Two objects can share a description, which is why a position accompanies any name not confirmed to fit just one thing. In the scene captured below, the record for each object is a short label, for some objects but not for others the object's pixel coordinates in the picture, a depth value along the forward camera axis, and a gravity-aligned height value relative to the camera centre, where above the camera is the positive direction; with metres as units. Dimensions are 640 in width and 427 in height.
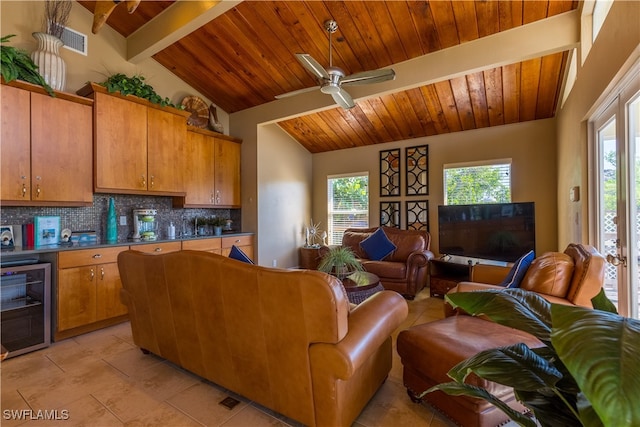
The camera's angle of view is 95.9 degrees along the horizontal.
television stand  3.98 -0.89
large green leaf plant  0.42 -0.26
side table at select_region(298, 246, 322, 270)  5.36 -0.79
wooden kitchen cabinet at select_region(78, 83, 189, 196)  3.24 +0.90
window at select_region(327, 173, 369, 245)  5.62 +0.22
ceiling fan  2.50 +1.26
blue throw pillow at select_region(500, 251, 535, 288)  2.12 -0.45
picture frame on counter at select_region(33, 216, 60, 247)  2.96 -0.12
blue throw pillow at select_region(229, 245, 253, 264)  2.08 -0.28
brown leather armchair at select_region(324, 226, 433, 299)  4.06 -0.72
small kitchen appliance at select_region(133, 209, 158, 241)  3.77 -0.06
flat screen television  3.56 -0.23
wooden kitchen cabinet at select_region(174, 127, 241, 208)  4.29 +0.73
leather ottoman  1.44 -0.80
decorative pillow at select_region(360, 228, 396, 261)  4.55 -0.51
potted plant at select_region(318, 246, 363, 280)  2.99 -0.49
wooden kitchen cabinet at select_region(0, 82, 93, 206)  2.66 +0.70
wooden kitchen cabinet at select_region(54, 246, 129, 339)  2.78 -0.75
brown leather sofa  1.35 -0.62
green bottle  3.50 -0.08
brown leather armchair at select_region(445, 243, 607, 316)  1.82 -0.42
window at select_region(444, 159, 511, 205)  4.29 +0.47
